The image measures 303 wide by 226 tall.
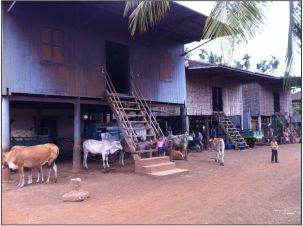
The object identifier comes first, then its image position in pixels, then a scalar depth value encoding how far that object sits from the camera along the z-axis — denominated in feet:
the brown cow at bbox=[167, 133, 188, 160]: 40.09
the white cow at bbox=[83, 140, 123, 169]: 33.54
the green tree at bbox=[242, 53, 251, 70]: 124.80
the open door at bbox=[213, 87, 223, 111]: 61.28
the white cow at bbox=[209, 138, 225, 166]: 37.06
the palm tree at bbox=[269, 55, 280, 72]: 124.08
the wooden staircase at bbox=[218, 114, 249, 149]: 55.66
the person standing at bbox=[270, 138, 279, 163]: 38.71
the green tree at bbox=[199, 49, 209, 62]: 110.16
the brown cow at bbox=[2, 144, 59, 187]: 24.09
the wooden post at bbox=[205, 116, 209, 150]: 56.54
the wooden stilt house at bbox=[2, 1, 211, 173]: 27.61
